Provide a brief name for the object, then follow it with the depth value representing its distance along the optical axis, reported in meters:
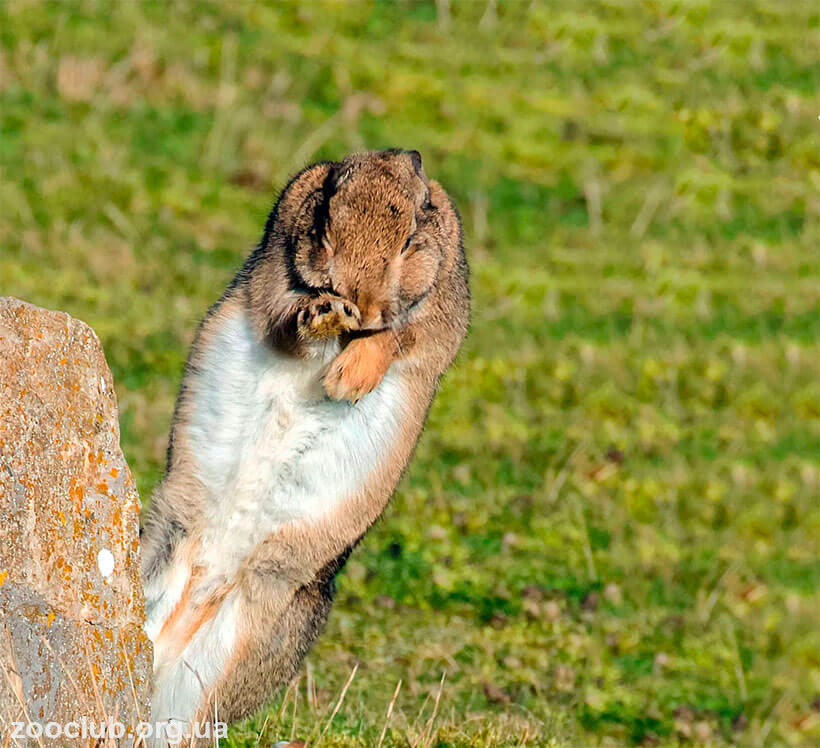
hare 11.25
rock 9.31
